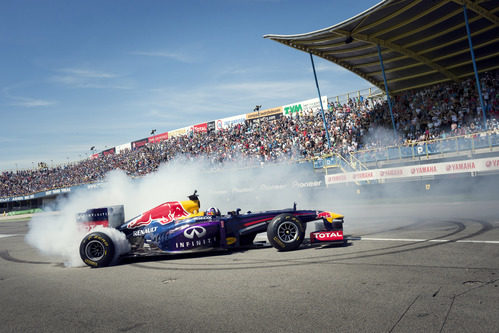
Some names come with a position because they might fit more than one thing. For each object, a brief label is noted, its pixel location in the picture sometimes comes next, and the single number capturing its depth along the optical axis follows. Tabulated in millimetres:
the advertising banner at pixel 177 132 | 54450
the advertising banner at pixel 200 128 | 50409
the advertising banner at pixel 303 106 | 36344
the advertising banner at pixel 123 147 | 63675
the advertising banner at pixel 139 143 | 60419
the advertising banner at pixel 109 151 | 67150
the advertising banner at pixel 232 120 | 45781
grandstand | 18969
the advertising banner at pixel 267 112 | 42344
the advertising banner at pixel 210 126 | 49578
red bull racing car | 8266
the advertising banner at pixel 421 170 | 14977
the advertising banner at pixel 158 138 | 57772
